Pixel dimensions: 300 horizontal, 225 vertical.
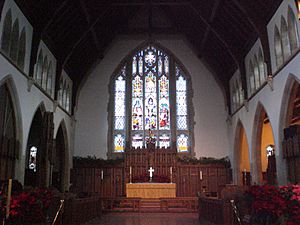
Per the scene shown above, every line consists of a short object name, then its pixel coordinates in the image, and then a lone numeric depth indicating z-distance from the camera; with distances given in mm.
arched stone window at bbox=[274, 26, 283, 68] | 11912
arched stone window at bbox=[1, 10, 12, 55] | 10750
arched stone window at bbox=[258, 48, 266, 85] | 13888
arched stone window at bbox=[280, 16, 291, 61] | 11242
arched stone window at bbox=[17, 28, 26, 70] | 12084
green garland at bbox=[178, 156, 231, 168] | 18094
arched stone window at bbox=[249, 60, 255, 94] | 15138
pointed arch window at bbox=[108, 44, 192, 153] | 19203
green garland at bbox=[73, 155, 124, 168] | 18031
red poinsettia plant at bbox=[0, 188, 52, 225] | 5336
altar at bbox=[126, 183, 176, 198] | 14047
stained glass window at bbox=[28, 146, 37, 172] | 19016
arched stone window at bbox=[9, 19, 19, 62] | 11523
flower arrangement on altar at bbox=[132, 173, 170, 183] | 15853
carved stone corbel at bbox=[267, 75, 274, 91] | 12422
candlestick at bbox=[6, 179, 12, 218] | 4015
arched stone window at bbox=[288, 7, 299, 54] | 10619
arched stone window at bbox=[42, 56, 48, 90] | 14781
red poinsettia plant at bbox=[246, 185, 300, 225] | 4945
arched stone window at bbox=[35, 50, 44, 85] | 14003
